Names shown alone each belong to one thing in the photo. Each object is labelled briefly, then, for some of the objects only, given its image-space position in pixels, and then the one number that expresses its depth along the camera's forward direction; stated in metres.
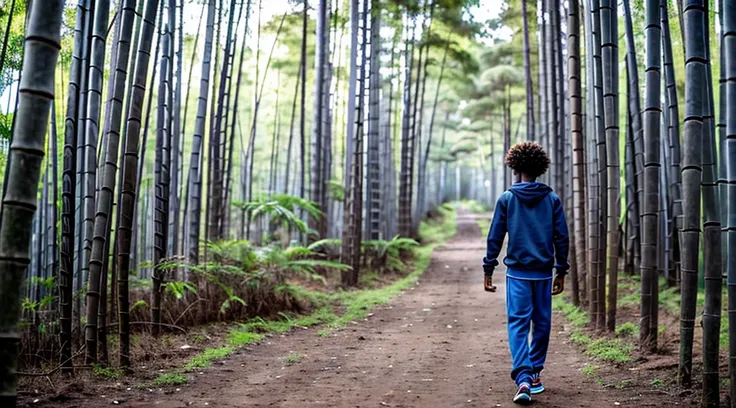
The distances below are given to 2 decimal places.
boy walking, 3.85
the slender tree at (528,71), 11.22
